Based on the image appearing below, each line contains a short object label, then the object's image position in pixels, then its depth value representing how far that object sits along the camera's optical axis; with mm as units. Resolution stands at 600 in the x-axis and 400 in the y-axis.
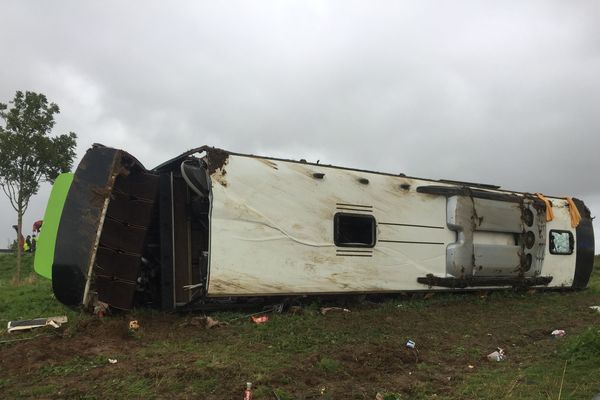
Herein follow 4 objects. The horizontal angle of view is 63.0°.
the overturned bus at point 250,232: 5965
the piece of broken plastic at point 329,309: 6851
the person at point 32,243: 19016
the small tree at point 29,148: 12305
